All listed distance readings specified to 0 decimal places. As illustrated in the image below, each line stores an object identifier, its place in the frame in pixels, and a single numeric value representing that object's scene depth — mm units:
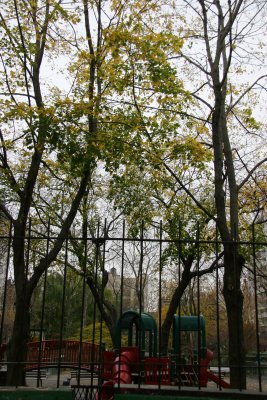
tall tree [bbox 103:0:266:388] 8980
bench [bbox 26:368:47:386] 17250
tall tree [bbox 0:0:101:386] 9031
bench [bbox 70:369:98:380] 18430
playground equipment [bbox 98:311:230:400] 10289
